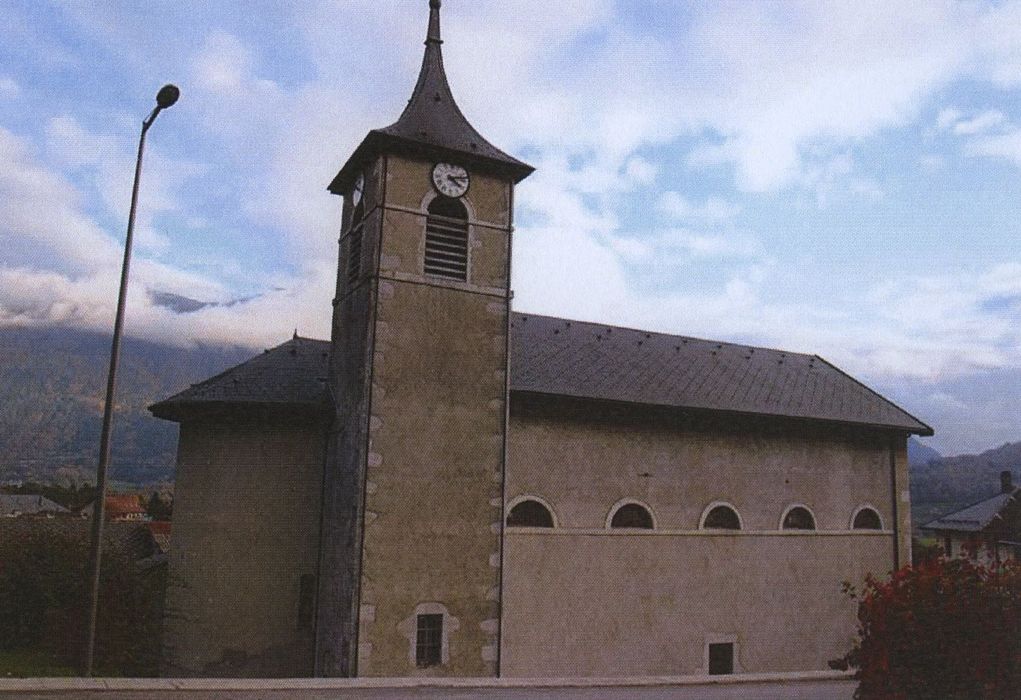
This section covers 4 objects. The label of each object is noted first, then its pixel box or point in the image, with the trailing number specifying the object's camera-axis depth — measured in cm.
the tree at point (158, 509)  6963
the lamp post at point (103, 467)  1196
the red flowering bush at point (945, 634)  921
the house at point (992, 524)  3947
